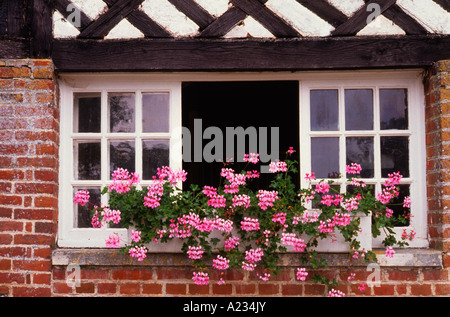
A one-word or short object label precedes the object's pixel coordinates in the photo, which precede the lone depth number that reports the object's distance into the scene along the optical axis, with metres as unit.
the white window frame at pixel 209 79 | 3.19
